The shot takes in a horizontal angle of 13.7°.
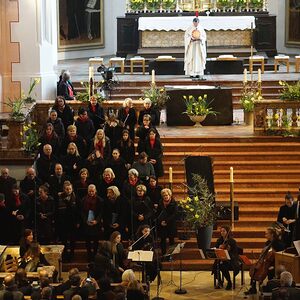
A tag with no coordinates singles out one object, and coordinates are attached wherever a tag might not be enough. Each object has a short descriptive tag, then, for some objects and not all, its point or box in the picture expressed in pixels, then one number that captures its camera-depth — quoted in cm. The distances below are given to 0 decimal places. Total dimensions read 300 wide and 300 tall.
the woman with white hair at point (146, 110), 2306
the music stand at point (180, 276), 1835
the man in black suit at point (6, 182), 2036
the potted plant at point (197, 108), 2469
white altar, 3272
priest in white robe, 2875
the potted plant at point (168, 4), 3412
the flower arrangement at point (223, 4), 3416
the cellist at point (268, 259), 1850
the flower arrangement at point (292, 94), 2407
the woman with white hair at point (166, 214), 1980
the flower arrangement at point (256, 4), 3394
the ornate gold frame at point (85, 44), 3481
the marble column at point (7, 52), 2548
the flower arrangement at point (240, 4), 3406
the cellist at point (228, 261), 1884
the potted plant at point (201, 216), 1995
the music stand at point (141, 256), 1770
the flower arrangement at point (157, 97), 2475
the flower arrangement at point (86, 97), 2461
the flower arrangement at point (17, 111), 2259
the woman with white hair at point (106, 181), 2038
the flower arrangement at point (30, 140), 2250
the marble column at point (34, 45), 2569
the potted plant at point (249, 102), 2464
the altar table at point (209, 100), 2495
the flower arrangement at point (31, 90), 2440
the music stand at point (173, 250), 1828
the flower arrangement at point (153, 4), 3406
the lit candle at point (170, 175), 2066
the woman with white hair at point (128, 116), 2305
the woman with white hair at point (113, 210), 1995
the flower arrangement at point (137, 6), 3403
